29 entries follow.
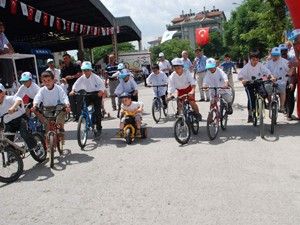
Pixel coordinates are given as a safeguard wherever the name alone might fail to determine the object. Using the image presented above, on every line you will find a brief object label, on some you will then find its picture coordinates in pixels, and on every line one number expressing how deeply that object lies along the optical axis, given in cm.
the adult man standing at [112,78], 1582
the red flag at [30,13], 1577
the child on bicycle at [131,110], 1007
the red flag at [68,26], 2116
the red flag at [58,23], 1923
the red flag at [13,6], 1387
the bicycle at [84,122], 951
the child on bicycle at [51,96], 880
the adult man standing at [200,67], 1659
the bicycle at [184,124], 917
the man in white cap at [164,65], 1800
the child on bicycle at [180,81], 1041
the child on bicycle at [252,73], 1035
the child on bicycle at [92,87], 1054
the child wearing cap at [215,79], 1028
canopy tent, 2267
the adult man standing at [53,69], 1487
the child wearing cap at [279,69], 1107
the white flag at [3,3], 1291
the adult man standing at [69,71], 1357
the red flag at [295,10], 1025
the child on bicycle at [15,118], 787
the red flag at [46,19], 1745
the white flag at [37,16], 1644
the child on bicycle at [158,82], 1332
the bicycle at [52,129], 814
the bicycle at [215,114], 946
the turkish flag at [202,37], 4854
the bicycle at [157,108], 1262
